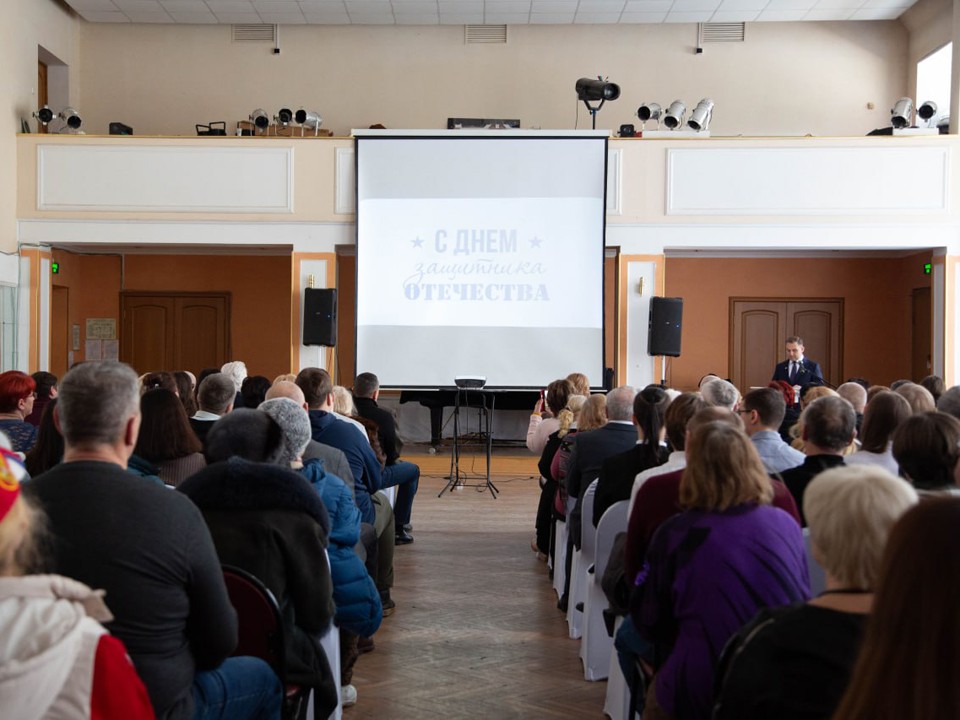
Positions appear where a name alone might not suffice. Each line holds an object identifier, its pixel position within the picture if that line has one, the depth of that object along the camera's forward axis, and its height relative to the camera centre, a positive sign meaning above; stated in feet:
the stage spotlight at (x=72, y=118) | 35.19 +7.93
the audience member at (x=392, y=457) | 19.49 -2.46
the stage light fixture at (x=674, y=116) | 34.96 +8.19
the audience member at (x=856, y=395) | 17.29 -0.99
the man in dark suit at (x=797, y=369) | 30.17 -0.93
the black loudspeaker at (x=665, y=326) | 33.09 +0.45
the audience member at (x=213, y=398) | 14.82 -0.96
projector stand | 29.14 -3.94
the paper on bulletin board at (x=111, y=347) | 42.37 -0.53
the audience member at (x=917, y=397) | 14.84 -0.88
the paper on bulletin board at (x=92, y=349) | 42.29 -0.63
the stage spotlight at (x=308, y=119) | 35.27 +8.11
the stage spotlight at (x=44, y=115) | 34.96 +7.98
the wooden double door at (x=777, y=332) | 41.57 +0.35
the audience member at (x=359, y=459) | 14.89 -1.92
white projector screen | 33.14 +2.56
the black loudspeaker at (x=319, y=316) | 33.50 +0.71
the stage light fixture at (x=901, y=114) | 33.74 +8.03
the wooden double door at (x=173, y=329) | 42.55 +0.29
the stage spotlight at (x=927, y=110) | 33.22 +8.00
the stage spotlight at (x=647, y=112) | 33.78 +8.07
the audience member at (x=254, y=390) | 18.29 -1.03
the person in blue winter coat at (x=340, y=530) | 10.21 -2.13
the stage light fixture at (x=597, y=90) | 33.81 +8.78
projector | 30.94 -1.45
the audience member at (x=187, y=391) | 17.84 -1.06
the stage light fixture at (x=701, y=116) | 34.86 +8.16
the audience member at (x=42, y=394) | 18.15 -1.11
